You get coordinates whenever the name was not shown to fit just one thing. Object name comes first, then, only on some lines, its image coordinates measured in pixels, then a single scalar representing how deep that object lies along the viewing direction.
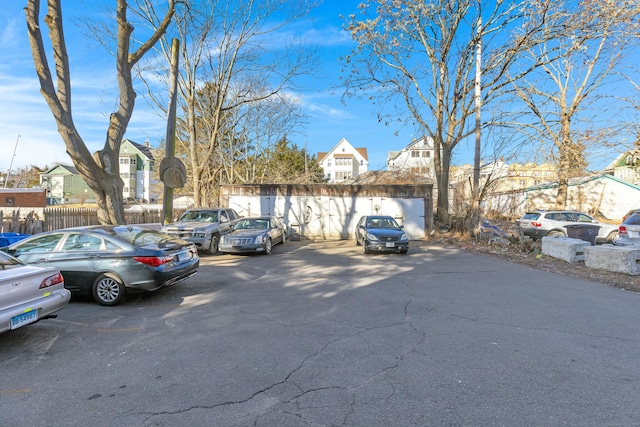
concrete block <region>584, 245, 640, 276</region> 9.40
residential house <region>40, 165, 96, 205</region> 61.47
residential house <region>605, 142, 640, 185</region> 14.84
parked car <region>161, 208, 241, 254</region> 14.01
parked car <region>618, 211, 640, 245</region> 10.63
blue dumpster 10.95
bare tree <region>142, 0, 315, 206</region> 20.44
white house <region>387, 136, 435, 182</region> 40.34
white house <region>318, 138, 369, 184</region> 71.94
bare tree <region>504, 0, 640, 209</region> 14.13
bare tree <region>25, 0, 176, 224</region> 10.77
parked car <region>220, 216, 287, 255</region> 13.53
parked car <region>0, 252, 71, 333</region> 4.45
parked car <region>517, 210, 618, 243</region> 16.16
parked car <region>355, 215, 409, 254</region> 13.59
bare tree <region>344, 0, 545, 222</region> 19.12
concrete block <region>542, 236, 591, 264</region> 11.45
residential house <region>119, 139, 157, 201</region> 62.34
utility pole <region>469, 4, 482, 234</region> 17.34
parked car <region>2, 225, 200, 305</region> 6.74
